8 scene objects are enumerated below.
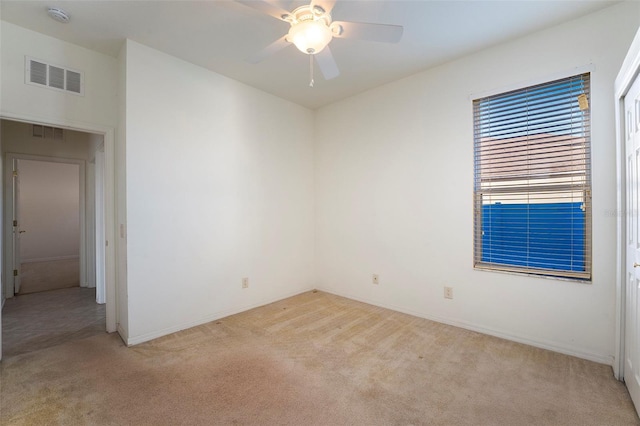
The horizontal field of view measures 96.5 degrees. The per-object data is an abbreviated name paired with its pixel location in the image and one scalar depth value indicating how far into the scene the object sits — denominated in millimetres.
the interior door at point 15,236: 4055
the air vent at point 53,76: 2391
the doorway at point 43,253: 2966
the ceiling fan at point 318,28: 1653
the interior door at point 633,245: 1693
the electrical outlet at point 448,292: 2974
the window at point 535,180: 2324
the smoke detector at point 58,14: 2152
